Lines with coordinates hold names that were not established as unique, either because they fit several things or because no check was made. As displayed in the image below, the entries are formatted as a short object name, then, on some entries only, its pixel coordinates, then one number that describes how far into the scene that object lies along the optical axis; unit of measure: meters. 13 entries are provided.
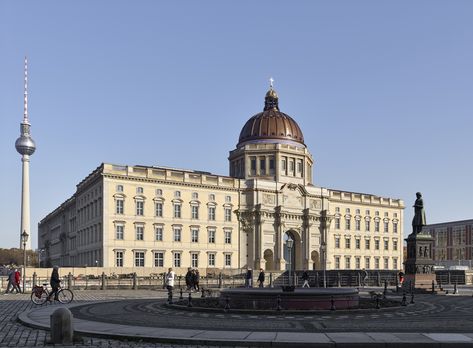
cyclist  28.33
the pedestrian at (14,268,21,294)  39.96
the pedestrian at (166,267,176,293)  32.09
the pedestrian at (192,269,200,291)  41.91
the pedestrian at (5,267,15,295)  39.84
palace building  79.62
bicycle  27.72
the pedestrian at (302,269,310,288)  52.33
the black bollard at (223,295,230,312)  23.27
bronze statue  43.16
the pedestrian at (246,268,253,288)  48.08
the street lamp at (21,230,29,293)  44.47
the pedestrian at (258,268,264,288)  46.68
